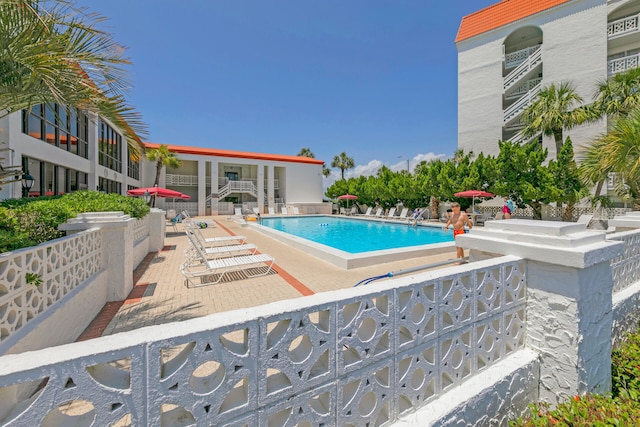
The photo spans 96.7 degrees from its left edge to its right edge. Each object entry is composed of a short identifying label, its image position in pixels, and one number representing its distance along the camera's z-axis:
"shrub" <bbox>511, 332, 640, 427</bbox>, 2.55
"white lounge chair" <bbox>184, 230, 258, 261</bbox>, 7.17
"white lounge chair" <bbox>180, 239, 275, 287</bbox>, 6.61
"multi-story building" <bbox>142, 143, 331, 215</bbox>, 30.42
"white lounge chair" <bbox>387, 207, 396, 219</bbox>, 26.13
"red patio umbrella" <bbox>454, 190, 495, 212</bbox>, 18.44
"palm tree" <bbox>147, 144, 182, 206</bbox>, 25.77
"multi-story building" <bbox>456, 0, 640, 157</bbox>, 20.98
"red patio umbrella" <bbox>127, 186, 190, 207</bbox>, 16.09
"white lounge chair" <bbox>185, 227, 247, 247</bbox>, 9.98
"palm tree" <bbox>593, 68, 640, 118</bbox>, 13.11
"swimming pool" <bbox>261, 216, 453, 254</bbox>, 14.52
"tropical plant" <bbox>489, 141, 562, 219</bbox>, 16.52
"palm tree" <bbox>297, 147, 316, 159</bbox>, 63.72
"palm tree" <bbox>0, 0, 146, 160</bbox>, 2.99
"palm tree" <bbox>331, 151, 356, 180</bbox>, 54.25
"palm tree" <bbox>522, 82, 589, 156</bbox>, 15.96
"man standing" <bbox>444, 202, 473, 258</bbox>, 7.92
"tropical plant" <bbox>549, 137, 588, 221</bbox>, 16.44
